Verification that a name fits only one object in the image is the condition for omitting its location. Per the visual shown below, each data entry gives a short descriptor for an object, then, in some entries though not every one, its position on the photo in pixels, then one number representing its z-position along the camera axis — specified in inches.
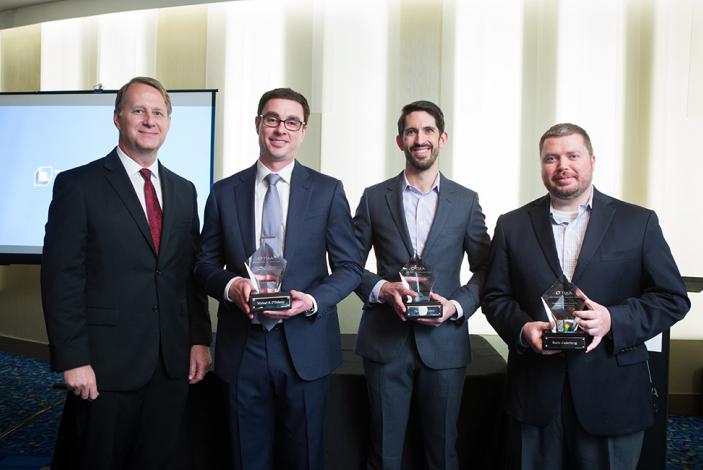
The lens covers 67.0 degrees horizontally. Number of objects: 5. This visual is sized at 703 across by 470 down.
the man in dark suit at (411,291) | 87.6
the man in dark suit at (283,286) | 78.1
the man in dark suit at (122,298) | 72.3
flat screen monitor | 168.1
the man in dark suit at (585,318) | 72.6
